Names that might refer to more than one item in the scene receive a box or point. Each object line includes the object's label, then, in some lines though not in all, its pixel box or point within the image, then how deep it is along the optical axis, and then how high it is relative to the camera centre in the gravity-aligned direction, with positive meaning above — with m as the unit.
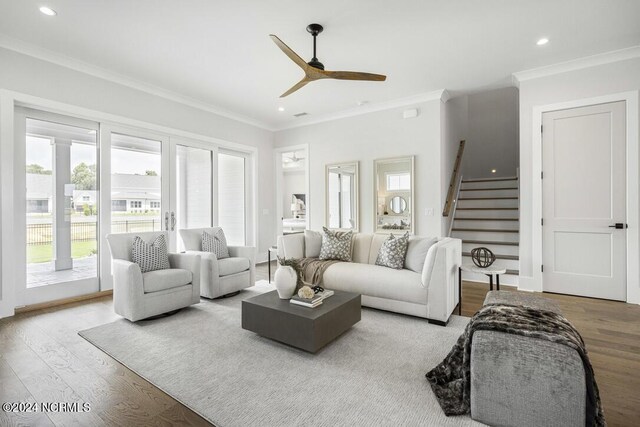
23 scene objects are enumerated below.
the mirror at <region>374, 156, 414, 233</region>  5.16 +0.34
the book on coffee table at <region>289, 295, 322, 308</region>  2.58 -0.73
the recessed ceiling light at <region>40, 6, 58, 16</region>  2.73 +1.85
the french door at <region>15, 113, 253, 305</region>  3.56 +0.30
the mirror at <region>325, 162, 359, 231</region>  5.75 +0.33
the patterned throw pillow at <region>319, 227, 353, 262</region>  4.09 -0.43
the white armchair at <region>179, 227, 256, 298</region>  3.87 -0.69
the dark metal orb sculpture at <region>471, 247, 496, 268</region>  3.26 -0.49
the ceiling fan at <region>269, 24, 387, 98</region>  2.86 +1.34
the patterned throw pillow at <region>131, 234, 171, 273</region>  3.39 -0.44
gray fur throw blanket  1.48 -0.72
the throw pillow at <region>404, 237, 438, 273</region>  3.43 -0.44
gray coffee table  2.35 -0.86
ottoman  1.47 -0.85
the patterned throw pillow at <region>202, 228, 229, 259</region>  4.21 -0.41
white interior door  3.71 +0.15
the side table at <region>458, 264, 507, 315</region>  3.09 -0.58
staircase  4.82 -0.14
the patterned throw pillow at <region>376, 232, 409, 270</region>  3.56 -0.45
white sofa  3.01 -0.73
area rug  1.74 -1.11
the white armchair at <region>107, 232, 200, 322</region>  3.04 -0.72
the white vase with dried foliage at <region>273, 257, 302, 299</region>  2.75 -0.57
